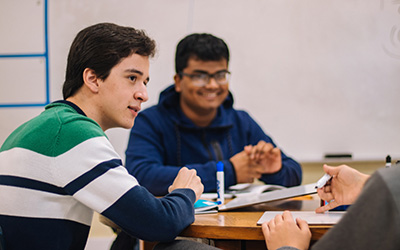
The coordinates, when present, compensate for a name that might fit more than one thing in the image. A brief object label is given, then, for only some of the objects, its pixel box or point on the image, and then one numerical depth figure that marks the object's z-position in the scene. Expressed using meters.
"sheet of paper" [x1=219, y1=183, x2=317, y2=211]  3.32
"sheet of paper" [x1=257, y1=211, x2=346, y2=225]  3.16
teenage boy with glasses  3.83
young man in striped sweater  3.12
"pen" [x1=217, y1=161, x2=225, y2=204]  3.41
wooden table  3.15
